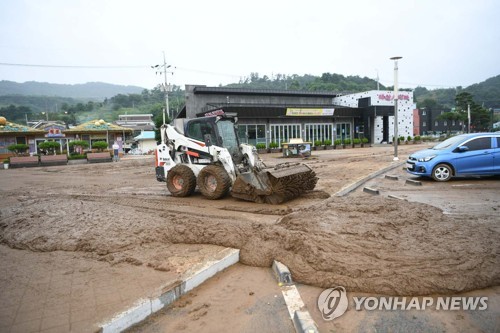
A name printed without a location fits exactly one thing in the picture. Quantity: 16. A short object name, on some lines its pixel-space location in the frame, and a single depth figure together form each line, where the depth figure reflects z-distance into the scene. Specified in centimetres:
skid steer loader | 816
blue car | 1023
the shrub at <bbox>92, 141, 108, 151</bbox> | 3412
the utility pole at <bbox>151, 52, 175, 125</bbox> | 3848
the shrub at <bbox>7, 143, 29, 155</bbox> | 3145
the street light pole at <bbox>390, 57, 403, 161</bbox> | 1677
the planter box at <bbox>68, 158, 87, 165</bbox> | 3010
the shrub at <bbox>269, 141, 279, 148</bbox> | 3358
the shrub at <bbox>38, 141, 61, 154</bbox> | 3222
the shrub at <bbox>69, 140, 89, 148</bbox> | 3422
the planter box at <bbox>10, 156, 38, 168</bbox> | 2828
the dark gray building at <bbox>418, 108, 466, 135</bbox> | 7731
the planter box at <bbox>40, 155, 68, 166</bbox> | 2918
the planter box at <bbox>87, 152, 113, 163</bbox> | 3106
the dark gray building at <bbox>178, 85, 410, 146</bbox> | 3541
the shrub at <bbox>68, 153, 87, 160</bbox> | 3078
